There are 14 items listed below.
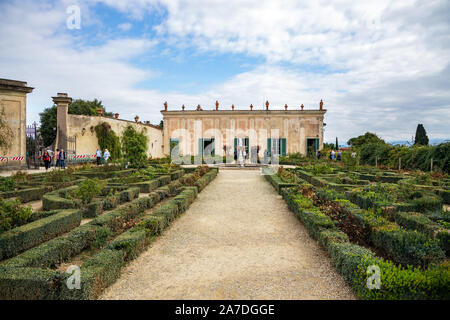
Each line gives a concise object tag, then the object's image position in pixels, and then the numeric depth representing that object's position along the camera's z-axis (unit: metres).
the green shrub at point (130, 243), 3.88
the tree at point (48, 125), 30.62
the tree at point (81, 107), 30.83
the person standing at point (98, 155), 17.37
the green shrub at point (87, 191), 6.60
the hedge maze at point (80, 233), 2.84
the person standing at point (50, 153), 16.07
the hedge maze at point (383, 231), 2.71
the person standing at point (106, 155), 17.25
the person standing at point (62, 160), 15.30
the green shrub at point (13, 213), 4.33
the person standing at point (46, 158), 14.83
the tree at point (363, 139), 32.51
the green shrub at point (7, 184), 8.02
